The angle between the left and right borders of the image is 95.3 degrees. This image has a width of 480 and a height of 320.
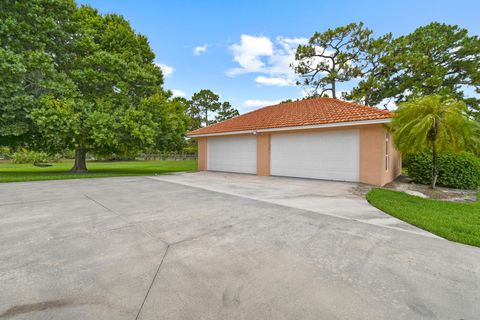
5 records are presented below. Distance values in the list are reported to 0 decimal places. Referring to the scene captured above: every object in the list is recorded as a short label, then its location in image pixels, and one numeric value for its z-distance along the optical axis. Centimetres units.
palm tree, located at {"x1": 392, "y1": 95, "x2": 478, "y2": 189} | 641
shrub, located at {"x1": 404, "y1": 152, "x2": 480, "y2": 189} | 804
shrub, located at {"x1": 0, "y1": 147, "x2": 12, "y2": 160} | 2526
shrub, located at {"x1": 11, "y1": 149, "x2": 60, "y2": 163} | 2412
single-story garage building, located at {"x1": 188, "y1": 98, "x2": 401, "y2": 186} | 840
